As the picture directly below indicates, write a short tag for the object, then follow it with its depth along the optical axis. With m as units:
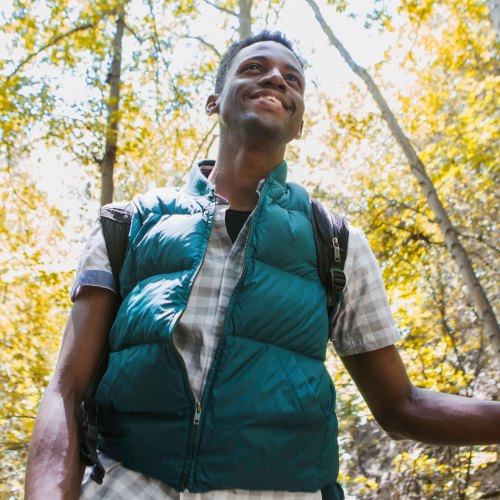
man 1.25
